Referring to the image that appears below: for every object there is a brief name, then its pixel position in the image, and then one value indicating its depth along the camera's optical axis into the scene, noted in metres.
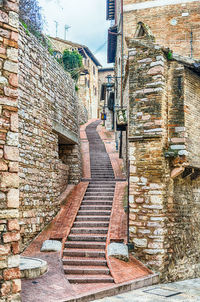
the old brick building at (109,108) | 23.56
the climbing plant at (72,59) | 19.09
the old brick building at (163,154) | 7.36
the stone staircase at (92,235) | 6.60
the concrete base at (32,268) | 5.79
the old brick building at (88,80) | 31.84
